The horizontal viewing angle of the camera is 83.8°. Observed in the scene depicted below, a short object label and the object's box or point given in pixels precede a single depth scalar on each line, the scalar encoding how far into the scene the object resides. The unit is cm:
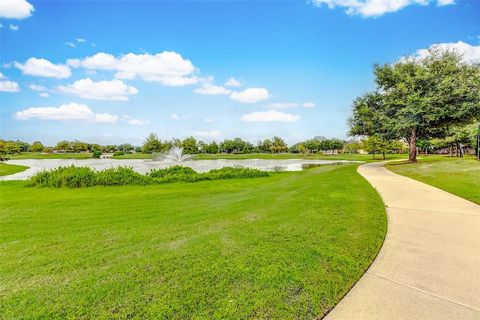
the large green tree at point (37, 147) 10845
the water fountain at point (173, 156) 4656
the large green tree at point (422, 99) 2042
